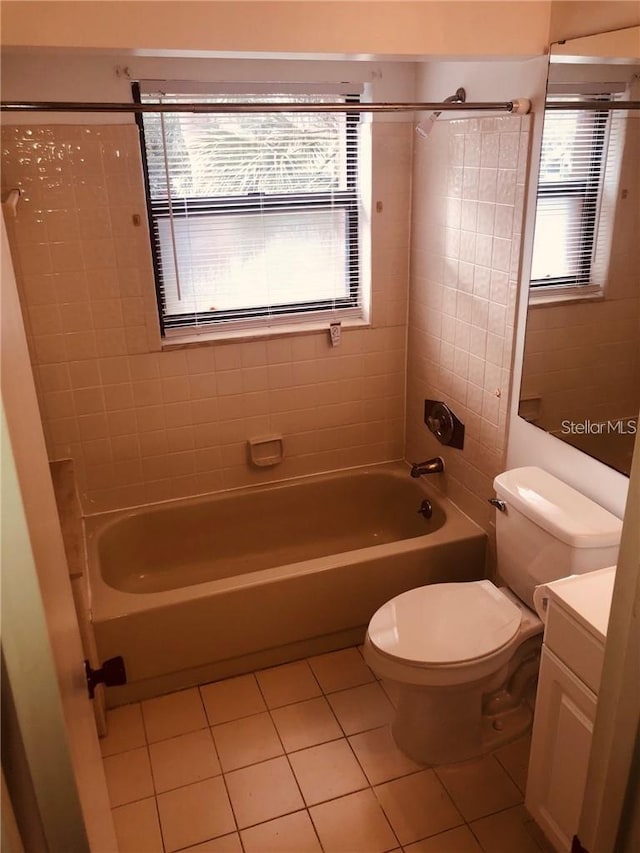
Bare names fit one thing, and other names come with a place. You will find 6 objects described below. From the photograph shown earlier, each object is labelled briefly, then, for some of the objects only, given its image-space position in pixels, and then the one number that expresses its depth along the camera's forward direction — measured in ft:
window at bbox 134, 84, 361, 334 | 8.46
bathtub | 7.83
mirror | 6.03
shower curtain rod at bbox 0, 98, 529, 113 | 5.66
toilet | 6.48
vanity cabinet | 5.01
